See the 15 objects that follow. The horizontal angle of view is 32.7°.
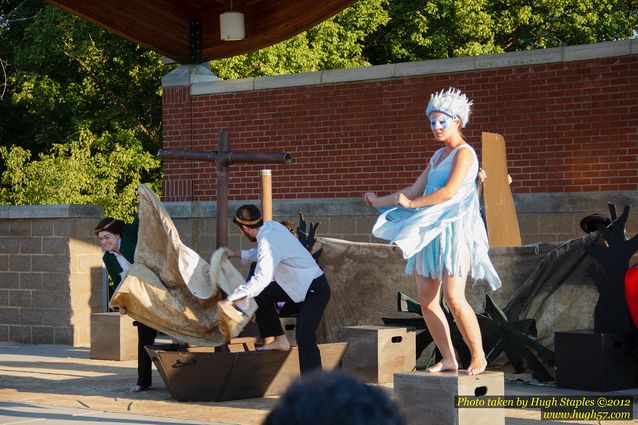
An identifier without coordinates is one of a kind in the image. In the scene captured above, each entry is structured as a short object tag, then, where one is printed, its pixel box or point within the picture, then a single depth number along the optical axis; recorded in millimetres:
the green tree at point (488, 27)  28156
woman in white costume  6512
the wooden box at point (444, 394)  6359
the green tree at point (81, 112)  23250
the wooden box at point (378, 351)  9281
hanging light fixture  14094
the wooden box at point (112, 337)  11984
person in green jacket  9051
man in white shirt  7840
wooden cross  8844
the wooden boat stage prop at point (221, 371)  8281
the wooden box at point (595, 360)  8594
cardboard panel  7422
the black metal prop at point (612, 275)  8773
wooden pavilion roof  14258
